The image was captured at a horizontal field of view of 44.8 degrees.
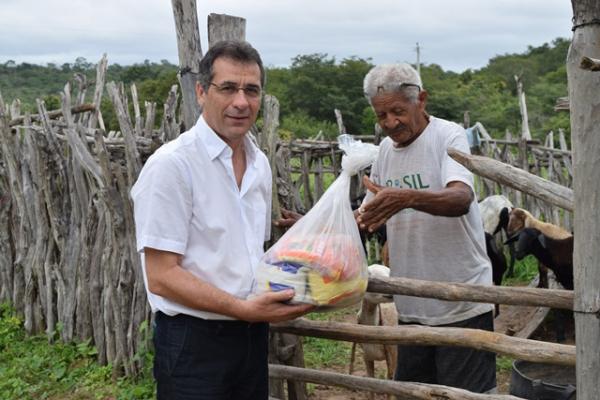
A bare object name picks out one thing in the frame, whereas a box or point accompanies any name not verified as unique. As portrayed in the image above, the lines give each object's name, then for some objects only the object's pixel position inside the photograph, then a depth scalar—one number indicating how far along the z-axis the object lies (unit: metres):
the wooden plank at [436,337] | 2.39
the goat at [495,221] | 7.13
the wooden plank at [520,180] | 2.13
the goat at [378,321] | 4.37
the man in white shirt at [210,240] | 2.08
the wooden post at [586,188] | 1.81
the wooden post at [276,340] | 3.34
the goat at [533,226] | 6.33
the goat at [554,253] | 6.14
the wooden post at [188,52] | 3.24
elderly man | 2.64
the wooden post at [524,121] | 8.87
